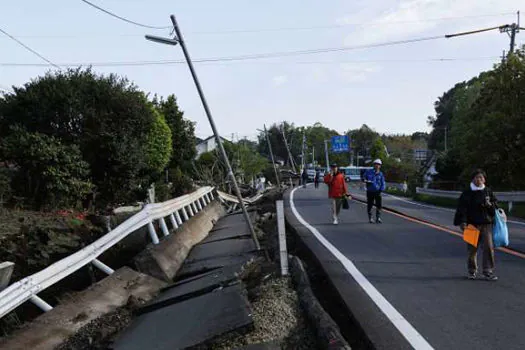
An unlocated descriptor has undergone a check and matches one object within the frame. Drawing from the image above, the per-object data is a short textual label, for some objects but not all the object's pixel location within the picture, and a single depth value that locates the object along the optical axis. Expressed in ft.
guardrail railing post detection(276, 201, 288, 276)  24.50
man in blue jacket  53.42
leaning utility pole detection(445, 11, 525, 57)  104.12
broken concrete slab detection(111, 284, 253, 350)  17.21
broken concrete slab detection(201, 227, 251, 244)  40.60
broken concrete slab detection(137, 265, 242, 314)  22.45
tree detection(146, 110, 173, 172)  88.61
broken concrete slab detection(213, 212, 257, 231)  49.74
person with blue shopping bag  26.40
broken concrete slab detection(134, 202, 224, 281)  26.89
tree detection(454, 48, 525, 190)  87.45
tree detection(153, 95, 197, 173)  129.70
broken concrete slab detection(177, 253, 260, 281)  28.45
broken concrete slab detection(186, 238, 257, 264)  32.63
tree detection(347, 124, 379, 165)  440.04
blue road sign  272.31
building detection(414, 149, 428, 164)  251.80
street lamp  31.60
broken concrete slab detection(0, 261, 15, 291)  15.99
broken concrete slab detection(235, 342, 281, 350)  15.80
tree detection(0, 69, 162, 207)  66.13
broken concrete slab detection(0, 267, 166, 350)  16.83
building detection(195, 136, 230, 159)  339.98
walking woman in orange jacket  53.31
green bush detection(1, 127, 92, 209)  58.54
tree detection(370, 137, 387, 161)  358.02
